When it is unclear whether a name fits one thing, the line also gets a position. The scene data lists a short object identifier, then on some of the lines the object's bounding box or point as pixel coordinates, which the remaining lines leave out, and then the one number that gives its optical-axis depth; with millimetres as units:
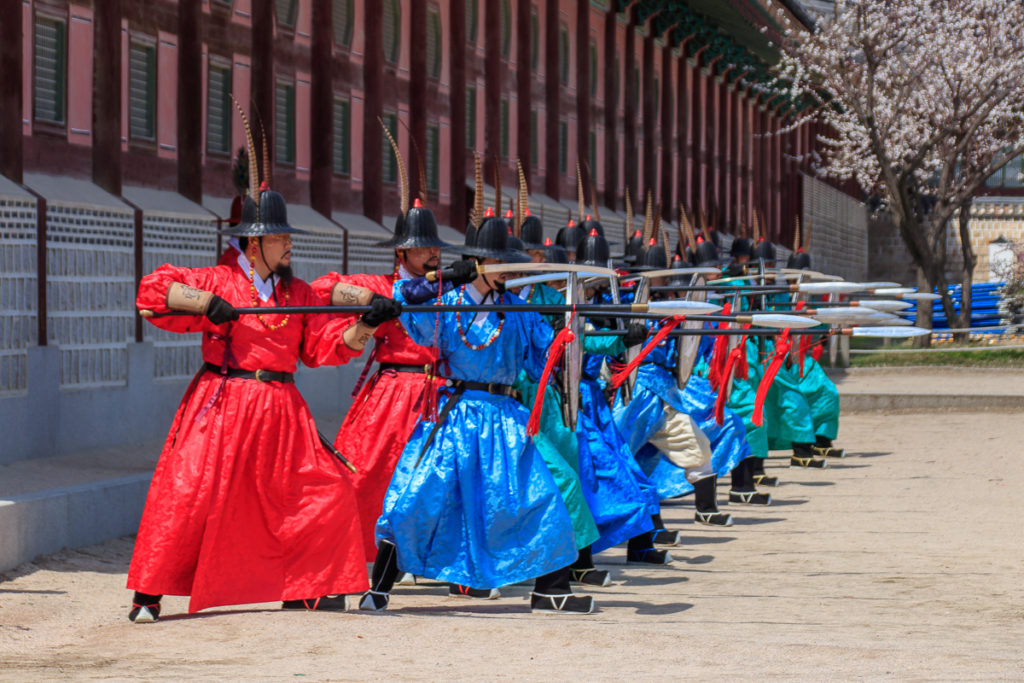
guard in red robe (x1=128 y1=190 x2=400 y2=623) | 14273
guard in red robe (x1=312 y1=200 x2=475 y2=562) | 16812
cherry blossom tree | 59844
